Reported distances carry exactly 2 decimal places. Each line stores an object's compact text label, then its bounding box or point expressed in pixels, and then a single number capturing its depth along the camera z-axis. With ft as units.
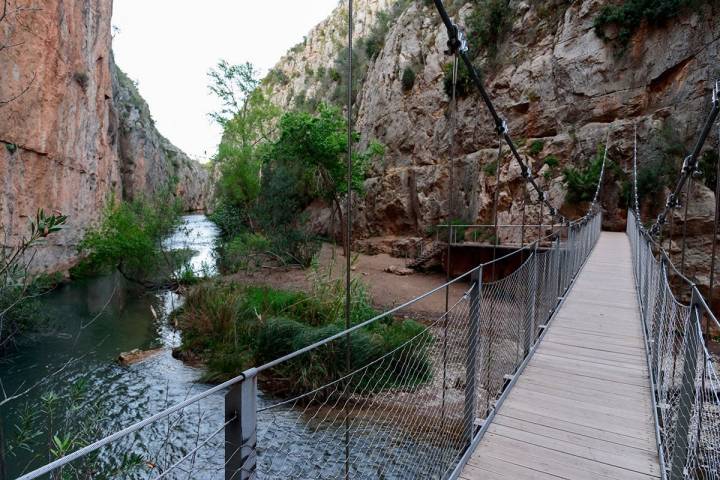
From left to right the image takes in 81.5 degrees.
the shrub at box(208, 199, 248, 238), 58.99
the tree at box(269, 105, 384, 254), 50.37
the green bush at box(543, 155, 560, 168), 46.68
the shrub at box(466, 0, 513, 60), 56.08
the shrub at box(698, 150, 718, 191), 34.63
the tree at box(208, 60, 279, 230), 66.90
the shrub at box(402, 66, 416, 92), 61.00
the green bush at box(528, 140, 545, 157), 48.08
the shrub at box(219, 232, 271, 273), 44.86
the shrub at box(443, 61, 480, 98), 54.85
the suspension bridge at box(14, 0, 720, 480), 6.17
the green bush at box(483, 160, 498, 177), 49.70
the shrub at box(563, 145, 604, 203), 43.14
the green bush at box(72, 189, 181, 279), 36.58
